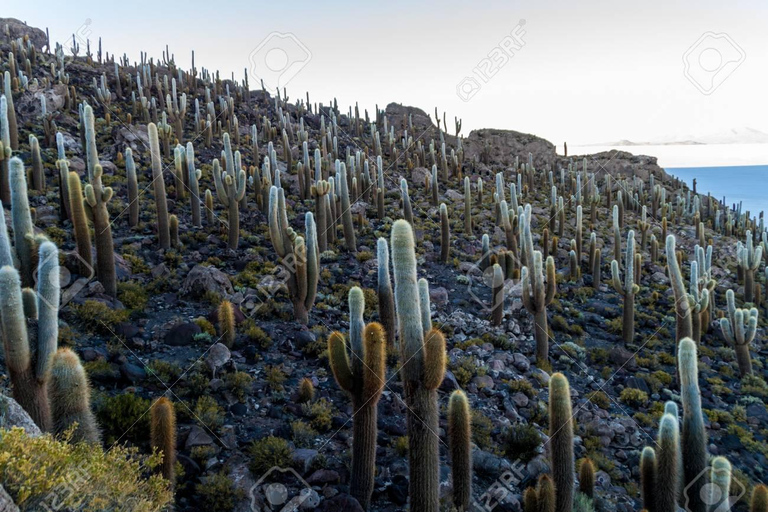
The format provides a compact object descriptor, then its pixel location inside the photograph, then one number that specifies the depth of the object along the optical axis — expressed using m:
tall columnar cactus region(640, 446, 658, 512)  6.18
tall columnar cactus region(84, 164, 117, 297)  9.20
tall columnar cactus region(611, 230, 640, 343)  12.48
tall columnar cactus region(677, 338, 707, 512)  6.23
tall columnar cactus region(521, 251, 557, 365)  10.79
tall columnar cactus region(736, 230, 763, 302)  16.70
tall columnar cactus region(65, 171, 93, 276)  8.79
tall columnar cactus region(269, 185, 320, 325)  9.67
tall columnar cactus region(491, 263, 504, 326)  11.81
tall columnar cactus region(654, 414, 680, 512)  5.88
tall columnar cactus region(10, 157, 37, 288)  6.98
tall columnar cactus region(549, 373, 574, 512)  5.96
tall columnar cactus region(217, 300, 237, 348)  8.52
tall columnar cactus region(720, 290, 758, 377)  11.71
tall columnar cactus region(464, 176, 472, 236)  18.28
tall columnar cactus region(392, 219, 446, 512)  5.22
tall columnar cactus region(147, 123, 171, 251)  11.98
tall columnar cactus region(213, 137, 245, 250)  12.69
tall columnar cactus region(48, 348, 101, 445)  4.63
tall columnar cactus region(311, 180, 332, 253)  12.92
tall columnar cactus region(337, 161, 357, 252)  14.34
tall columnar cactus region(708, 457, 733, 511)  5.53
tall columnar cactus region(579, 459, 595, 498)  6.56
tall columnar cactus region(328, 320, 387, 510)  5.47
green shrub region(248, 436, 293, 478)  5.87
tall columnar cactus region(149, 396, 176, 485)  5.07
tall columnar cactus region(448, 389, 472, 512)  5.82
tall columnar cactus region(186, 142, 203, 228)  13.82
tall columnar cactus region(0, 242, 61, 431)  4.52
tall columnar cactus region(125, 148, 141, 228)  12.87
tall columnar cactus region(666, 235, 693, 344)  11.30
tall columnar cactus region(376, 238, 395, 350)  8.41
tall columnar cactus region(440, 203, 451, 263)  15.05
